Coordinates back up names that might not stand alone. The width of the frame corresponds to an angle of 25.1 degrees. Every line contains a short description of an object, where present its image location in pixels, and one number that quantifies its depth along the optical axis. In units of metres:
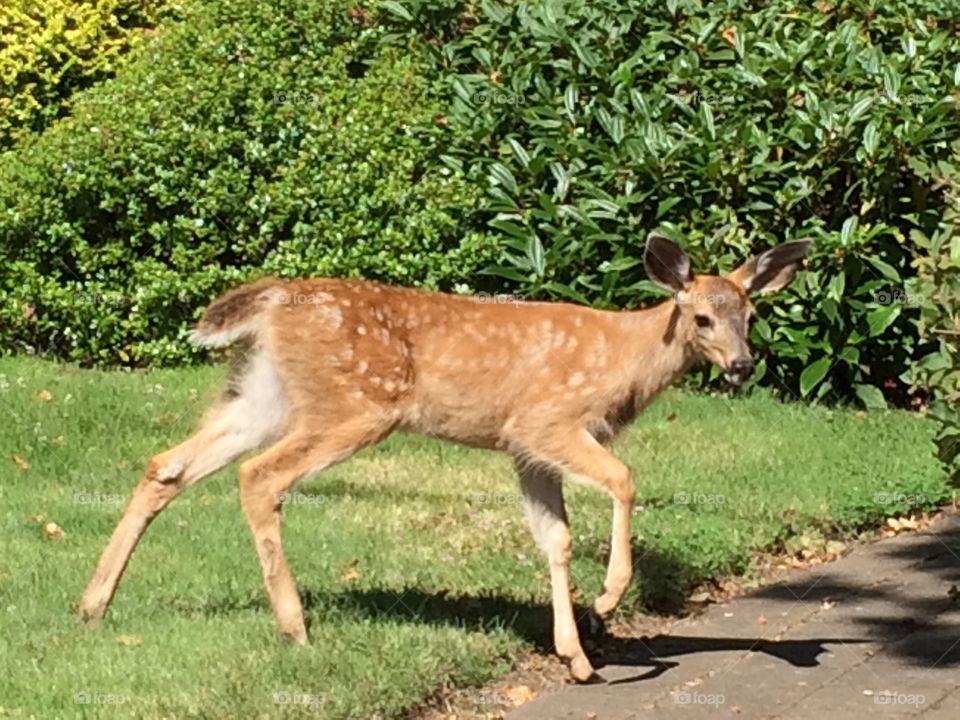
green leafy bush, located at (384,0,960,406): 12.71
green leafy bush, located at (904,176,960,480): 8.37
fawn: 8.23
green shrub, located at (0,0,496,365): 12.92
